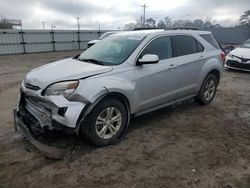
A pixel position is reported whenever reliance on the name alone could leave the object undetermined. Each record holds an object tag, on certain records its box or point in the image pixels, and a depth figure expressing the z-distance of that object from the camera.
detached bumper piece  2.57
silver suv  2.55
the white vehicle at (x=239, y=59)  7.73
